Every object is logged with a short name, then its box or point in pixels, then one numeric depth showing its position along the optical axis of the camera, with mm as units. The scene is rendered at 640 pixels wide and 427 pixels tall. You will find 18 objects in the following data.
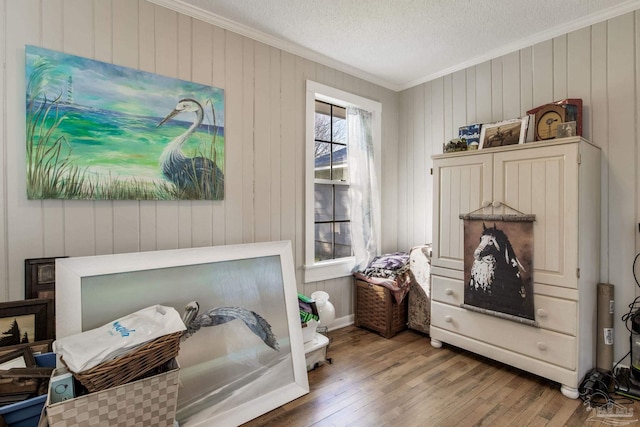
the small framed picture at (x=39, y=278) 1727
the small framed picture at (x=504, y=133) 2467
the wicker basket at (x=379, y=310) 2957
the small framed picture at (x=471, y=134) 2795
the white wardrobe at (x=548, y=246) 2027
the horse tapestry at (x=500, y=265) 2199
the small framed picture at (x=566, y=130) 2121
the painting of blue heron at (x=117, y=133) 1757
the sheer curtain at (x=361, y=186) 3264
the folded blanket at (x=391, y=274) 2971
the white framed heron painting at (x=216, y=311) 1632
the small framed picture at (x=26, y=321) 1568
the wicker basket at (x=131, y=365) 1280
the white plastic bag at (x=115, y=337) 1285
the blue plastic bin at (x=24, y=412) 1235
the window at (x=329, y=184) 2920
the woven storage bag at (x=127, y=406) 1230
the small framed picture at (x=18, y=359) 1400
